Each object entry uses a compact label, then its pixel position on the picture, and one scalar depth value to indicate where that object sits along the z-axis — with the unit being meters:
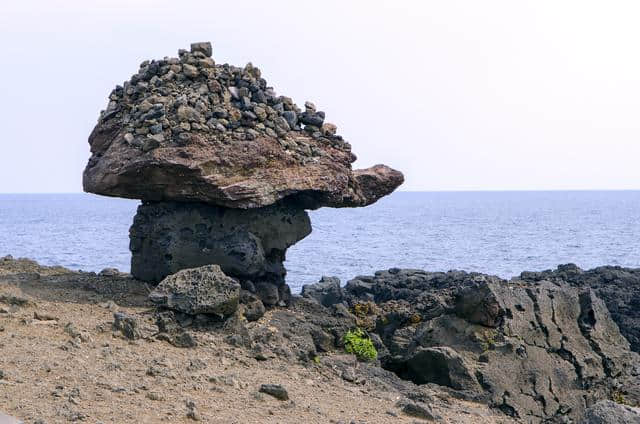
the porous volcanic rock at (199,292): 16.61
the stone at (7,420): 9.45
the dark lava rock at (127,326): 15.64
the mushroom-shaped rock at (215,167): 17.95
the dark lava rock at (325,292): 28.69
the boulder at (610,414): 12.97
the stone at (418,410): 13.97
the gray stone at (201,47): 19.81
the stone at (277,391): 13.44
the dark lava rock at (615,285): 27.78
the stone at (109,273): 21.37
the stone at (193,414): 11.70
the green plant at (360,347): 18.11
